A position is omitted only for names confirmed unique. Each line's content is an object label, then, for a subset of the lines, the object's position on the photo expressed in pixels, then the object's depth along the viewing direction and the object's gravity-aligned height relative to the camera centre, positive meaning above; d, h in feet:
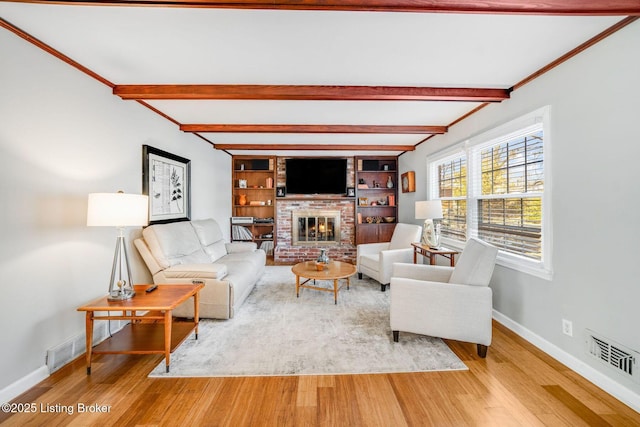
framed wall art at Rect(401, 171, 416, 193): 16.70 +2.00
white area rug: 6.59 -3.82
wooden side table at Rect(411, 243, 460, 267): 10.82 -1.67
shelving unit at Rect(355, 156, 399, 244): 19.83 +1.12
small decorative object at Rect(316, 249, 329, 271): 11.59 -2.22
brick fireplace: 19.60 -0.85
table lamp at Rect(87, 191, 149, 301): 6.38 -0.01
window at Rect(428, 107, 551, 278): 7.67 +0.70
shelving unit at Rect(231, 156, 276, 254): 19.66 +1.38
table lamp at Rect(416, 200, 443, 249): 11.49 -0.16
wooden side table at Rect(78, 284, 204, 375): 6.29 -3.18
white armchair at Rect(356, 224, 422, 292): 12.18 -2.10
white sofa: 9.06 -2.04
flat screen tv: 19.15 +2.77
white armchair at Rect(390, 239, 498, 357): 6.99 -2.51
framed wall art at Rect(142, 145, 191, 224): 9.98 +1.23
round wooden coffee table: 10.62 -2.51
